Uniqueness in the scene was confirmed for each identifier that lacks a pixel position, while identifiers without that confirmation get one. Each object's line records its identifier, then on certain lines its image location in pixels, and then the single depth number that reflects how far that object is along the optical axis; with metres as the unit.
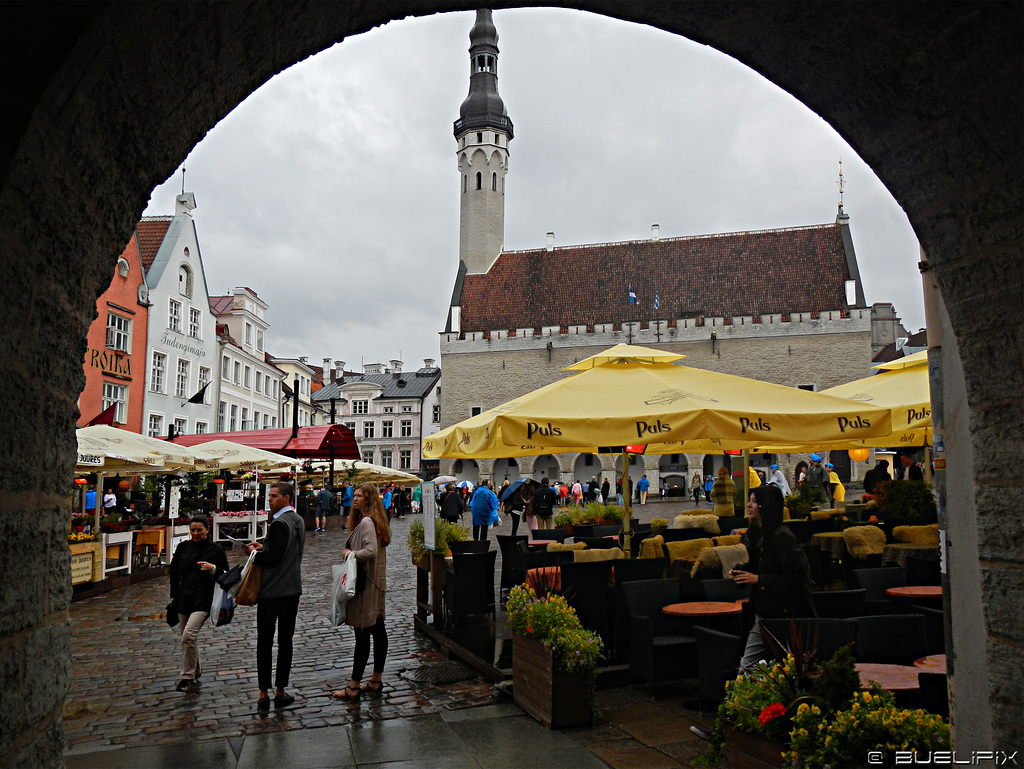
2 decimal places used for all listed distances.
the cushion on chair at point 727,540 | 8.35
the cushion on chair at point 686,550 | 7.98
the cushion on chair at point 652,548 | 8.09
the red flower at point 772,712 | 3.30
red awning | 18.88
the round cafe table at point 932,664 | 4.28
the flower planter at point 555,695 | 5.22
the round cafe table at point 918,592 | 6.33
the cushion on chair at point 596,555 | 7.79
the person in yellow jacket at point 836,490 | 20.17
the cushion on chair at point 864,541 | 8.27
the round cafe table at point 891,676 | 3.90
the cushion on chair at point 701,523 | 10.73
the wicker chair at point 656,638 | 5.95
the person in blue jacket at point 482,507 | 17.05
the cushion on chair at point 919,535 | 8.65
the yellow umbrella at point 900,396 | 8.19
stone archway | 2.00
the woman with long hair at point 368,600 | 6.14
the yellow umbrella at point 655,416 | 6.99
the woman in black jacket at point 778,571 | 4.96
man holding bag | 5.99
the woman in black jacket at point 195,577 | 6.77
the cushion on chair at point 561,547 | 8.80
